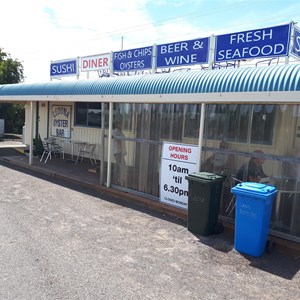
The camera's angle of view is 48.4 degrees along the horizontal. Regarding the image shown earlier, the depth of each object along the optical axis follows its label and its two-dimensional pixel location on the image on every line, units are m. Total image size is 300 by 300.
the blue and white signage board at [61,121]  14.28
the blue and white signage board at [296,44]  8.36
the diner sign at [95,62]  13.54
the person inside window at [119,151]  8.46
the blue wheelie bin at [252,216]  5.04
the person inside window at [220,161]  6.39
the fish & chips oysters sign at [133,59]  12.03
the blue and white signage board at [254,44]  8.43
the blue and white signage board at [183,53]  10.29
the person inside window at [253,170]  5.93
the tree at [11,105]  28.06
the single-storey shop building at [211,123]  5.58
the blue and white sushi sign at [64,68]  14.52
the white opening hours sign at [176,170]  6.91
